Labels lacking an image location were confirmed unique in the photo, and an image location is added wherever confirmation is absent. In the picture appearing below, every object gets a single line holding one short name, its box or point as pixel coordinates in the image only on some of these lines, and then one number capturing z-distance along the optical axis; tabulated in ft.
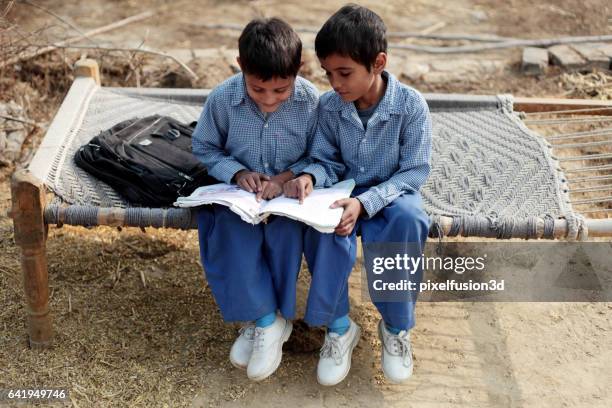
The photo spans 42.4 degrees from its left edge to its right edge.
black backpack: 10.18
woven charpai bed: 9.73
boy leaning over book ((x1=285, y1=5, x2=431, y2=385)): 8.95
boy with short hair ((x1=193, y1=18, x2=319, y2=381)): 8.86
